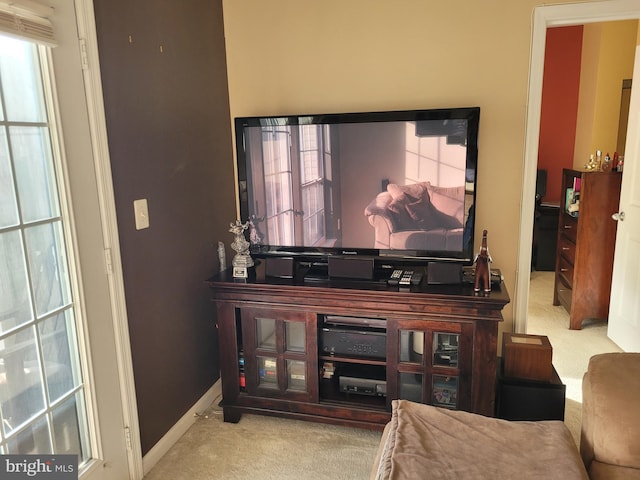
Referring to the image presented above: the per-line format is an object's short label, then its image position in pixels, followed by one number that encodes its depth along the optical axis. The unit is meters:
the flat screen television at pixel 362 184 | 2.30
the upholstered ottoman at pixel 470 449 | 1.28
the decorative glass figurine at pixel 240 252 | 2.44
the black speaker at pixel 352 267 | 2.37
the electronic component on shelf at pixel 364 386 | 2.37
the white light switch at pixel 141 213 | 2.05
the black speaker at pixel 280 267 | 2.42
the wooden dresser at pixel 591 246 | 3.39
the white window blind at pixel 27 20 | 1.40
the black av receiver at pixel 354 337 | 2.34
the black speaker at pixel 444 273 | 2.25
